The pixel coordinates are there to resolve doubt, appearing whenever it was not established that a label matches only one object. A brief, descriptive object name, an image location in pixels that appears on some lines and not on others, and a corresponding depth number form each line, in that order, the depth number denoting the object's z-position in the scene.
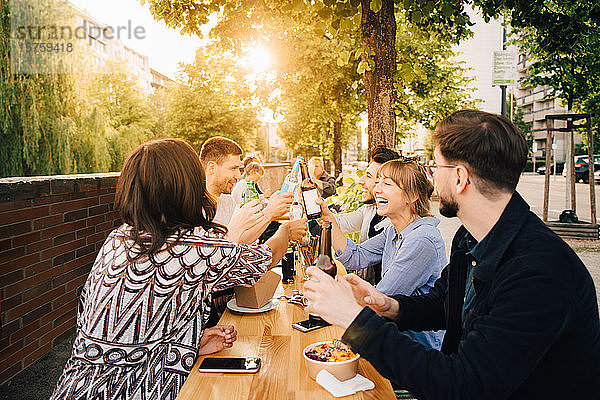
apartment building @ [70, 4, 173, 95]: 18.56
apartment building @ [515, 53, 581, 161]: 65.32
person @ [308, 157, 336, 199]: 10.04
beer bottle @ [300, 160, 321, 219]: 2.88
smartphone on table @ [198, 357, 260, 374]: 1.91
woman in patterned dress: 1.96
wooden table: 1.74
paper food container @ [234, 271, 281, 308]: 2.61
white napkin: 1.73
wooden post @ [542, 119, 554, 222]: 11.15
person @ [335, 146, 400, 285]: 4.25
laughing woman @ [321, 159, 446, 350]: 2.78
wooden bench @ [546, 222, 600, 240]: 10.77
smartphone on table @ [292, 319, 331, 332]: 2.34
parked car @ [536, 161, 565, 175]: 42.44
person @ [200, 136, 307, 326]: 2.78
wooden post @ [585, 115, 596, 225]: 10.76
